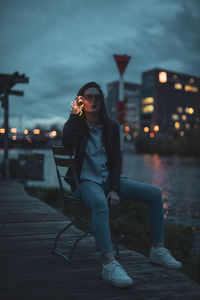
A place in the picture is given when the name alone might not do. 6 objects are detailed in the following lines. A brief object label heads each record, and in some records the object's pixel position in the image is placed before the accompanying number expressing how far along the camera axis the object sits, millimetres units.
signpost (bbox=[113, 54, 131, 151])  8852
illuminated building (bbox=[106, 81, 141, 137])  118312
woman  2852
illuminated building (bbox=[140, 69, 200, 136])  95744
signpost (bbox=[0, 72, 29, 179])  9898
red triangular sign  8844
